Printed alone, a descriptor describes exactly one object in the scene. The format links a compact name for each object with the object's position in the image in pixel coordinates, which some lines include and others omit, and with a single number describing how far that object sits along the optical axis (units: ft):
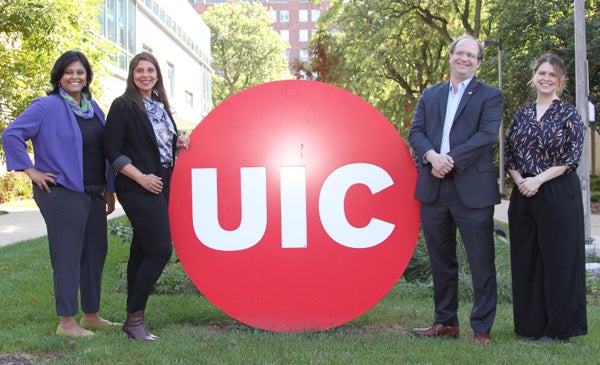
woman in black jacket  12.57
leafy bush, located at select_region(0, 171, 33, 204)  54.60
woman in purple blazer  12.82
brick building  290.15
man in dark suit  12.33
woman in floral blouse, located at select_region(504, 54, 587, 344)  12.57
